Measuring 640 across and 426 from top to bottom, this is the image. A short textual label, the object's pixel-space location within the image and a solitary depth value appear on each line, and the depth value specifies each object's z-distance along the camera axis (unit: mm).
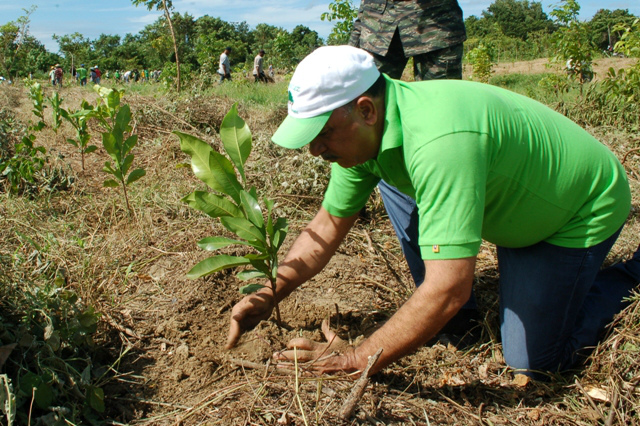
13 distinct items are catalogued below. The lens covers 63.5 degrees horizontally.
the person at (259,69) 15060
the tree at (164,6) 6738
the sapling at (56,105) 3875
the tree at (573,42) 5805
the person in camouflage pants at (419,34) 3387
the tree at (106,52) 40250
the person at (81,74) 16422
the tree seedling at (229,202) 1771
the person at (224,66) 14039
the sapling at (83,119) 3271
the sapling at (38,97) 3667
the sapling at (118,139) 2957
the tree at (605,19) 38344
